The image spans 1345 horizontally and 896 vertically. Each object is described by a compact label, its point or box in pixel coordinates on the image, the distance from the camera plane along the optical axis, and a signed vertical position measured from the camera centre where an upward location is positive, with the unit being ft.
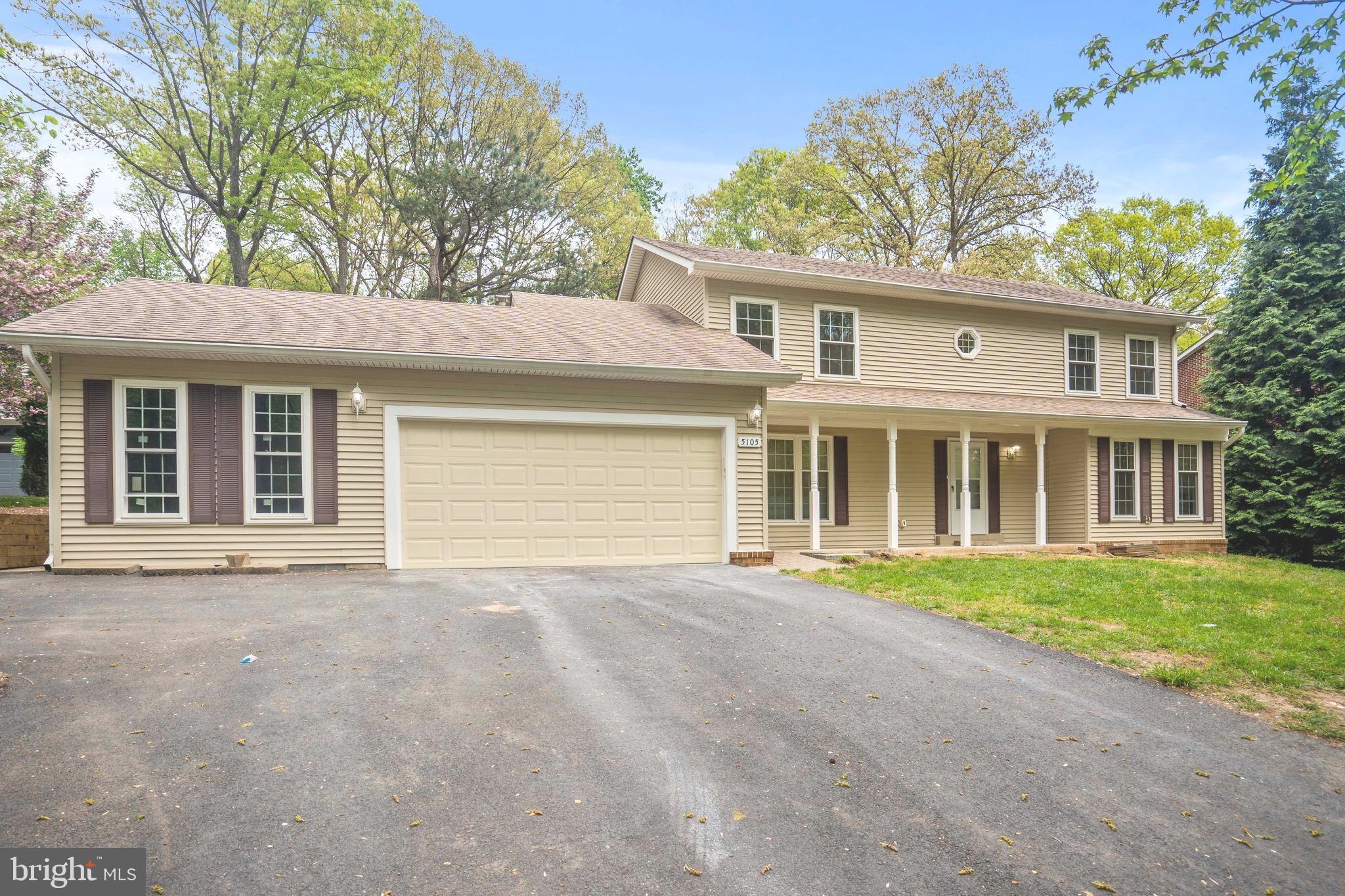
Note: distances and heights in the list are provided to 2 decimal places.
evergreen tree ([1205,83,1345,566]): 51.90 +6.03
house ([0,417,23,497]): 83.30 -1.38
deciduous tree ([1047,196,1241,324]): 91.61 +25.00
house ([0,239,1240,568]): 30.48 +1.56
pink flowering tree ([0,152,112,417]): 44.50 +13.91
